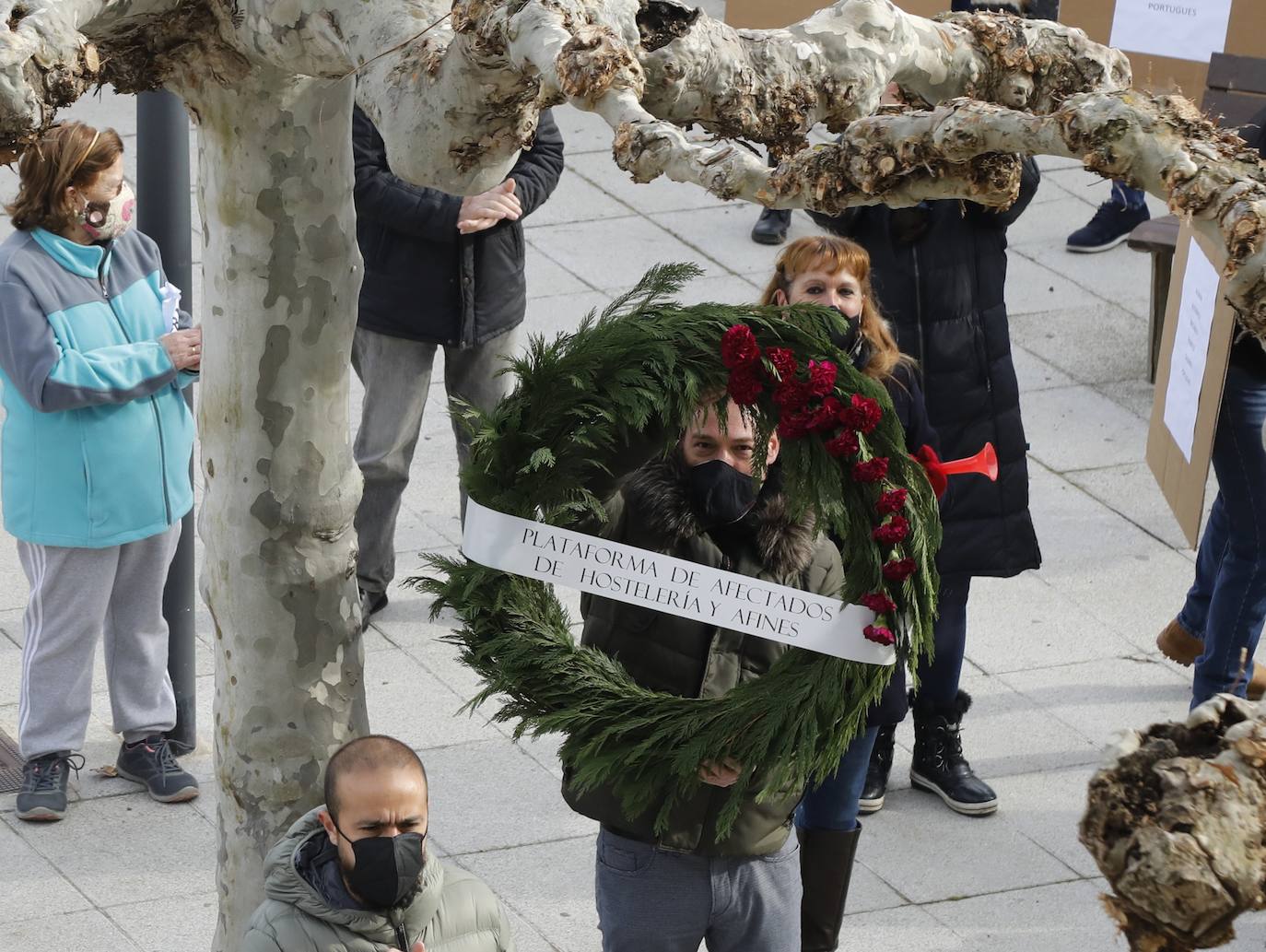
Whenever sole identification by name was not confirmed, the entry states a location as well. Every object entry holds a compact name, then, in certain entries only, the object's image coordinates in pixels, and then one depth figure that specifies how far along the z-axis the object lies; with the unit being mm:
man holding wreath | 8352
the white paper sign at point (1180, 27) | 20141
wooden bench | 16172
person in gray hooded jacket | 7609
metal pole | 11914
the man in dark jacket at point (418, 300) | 13125
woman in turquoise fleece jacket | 11164
